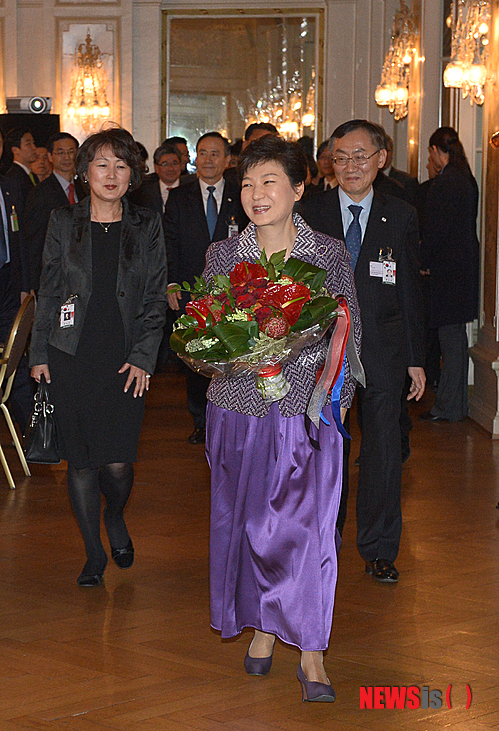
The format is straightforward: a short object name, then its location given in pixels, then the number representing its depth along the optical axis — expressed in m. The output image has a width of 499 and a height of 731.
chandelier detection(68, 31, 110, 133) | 13.85
